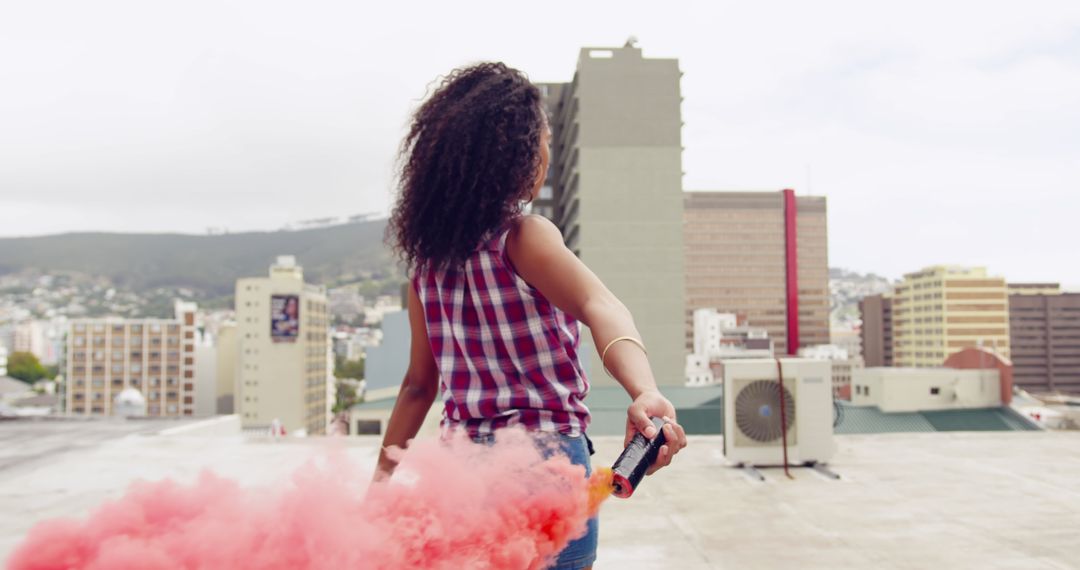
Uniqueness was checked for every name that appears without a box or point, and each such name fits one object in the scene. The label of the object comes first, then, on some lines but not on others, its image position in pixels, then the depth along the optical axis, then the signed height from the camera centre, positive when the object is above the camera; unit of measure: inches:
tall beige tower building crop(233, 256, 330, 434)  3890.3 -177.6
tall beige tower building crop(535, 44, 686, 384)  1955.0 +320.6
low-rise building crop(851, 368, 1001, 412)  647.1 -66.9
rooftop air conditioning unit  257.4 -32.5
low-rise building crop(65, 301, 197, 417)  4409.5 -253.3
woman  46.2 +1.9
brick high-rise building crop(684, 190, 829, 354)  6097.4 +414.0
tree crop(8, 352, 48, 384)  5570.9 -367.1
